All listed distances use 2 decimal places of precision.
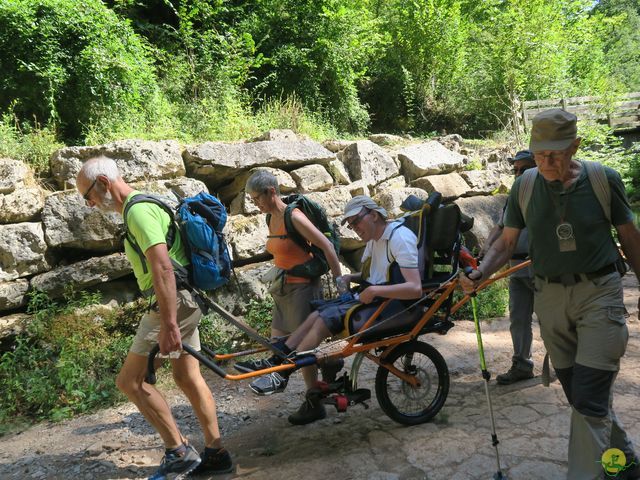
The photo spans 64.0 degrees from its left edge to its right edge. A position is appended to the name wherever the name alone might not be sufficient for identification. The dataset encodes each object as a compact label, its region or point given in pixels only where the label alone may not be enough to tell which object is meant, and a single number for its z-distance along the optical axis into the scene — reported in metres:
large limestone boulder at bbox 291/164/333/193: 7.87
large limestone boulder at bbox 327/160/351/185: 8.34
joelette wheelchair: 3.62
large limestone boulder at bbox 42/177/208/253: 6.10
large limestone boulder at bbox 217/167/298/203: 7.57
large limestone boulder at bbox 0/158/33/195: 6.08
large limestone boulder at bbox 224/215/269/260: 6.86
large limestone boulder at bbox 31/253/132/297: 5.92
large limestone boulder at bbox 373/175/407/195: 8.61
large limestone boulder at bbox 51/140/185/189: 6.55
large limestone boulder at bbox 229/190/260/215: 7.34
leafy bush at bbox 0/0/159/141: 7.20
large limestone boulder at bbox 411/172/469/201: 8.99
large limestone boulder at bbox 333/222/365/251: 7.48
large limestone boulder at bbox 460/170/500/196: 9.52
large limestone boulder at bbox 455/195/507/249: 8.38
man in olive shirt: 2.57
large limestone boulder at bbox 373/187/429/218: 8.02
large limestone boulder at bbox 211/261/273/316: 6.55
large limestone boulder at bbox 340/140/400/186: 8.55
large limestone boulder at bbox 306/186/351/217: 7.72
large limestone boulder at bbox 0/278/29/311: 5.71
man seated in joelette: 3.59
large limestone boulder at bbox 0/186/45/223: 5.97
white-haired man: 2.98
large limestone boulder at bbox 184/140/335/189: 7.31
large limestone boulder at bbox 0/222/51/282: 5.80
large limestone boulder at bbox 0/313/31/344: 5.62
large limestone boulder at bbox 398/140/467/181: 9.30
